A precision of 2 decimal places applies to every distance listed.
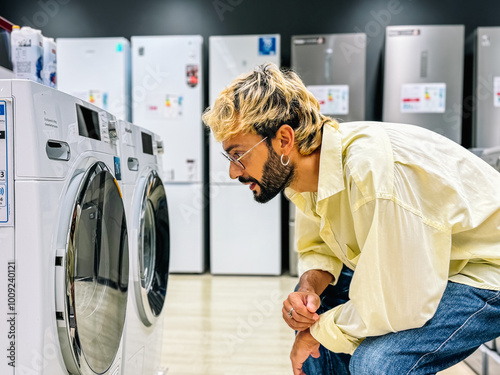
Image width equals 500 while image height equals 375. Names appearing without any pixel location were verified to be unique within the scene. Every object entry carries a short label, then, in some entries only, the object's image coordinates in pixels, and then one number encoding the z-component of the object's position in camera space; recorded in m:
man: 0.90
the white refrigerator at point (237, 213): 3.56
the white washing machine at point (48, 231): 0.87
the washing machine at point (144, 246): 1.37
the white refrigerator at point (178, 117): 3.58
